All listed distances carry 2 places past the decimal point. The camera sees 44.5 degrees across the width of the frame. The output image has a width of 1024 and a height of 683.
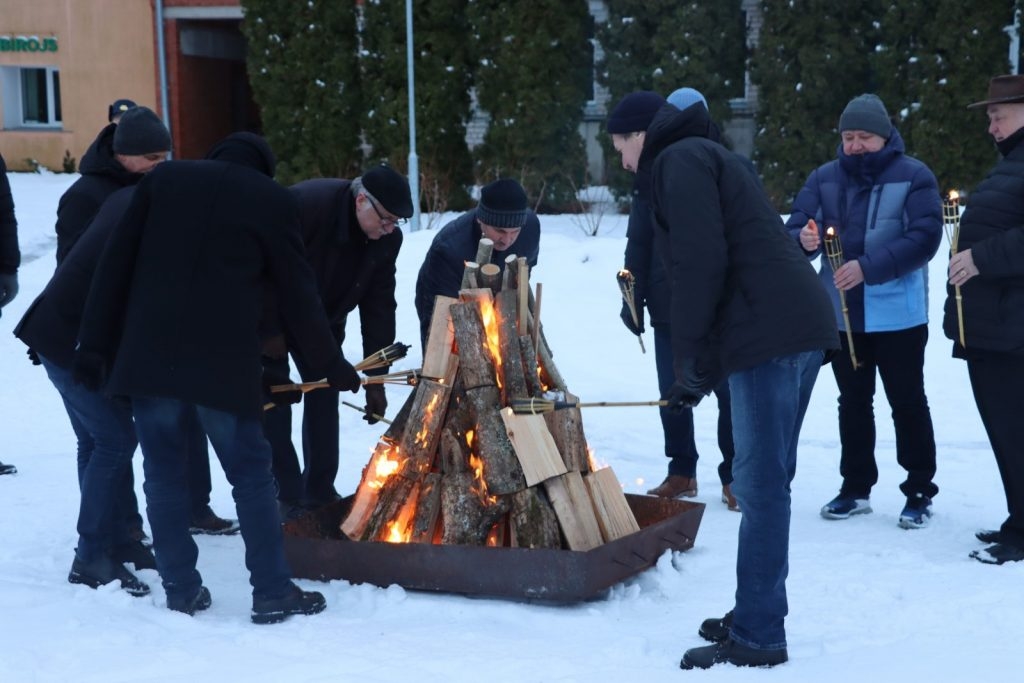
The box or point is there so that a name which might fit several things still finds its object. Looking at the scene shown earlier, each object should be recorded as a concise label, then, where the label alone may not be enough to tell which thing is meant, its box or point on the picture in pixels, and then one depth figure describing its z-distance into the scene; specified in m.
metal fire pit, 4.82
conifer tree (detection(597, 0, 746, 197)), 14.44
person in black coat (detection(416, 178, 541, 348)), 5.60
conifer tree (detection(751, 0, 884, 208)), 13.93
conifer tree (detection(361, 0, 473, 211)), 15.52
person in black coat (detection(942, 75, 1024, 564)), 5.41
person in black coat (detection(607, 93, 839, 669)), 4.09
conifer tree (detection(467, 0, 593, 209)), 14.87
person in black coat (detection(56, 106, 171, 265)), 5.32
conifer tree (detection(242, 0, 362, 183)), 16.28
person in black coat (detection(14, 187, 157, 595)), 5.05
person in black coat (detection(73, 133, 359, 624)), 4.51
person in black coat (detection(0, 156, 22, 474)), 7.12
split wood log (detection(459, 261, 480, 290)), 5.35
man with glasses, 5.52
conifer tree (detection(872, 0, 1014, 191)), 13.35
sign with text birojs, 20.53
